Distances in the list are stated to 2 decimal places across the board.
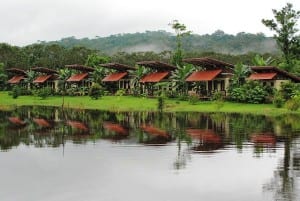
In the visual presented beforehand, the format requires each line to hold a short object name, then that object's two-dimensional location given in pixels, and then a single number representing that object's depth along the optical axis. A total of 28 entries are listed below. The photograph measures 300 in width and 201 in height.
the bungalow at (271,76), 48.91
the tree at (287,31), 57.62
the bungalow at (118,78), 63.97
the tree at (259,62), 52.34
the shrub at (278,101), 41.75
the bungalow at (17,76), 78.82
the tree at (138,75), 61.55
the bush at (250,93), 46.22
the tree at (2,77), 77.57
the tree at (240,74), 51.00
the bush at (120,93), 58.81
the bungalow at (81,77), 68.25
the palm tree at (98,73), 67.19
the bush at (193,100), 48.25
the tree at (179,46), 64.25
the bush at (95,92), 55.53
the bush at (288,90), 43.94
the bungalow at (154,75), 58.47
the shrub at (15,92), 64.62
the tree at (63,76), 71.88
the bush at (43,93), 62.06
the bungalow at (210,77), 53.56
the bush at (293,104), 39.01
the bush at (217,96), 48.23
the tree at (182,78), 55.56
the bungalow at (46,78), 74.06
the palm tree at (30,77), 77.06
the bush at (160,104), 44.75
